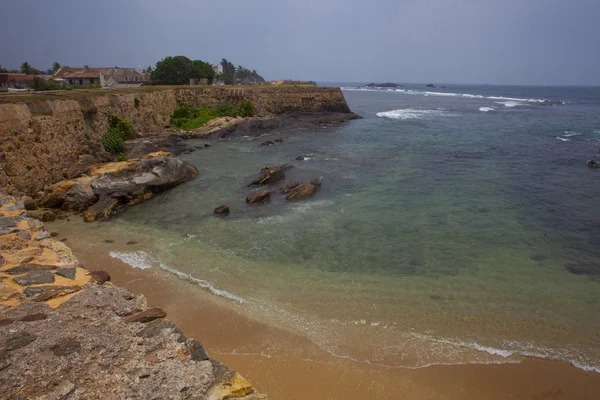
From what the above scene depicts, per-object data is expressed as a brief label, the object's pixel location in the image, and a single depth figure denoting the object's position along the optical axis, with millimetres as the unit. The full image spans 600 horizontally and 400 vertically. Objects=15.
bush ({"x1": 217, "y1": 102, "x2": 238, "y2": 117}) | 50500
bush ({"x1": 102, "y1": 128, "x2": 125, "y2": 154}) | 28812
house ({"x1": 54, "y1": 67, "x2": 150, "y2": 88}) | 66625
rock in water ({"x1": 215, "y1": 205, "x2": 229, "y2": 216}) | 20084
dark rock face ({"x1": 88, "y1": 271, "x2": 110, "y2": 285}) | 9592
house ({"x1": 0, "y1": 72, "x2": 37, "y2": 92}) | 51344
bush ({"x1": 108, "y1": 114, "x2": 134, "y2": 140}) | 32344
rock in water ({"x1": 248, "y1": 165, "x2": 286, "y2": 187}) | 25188
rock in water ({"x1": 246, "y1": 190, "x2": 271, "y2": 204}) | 21859
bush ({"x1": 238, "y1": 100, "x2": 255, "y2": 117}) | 52188
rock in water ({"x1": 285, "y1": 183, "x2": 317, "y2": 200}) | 22672
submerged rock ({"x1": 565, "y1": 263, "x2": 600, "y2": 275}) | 14128
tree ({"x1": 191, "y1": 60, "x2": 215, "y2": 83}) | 65812
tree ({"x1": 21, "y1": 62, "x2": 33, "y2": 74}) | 72562
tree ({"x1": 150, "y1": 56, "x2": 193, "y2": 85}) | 64375
